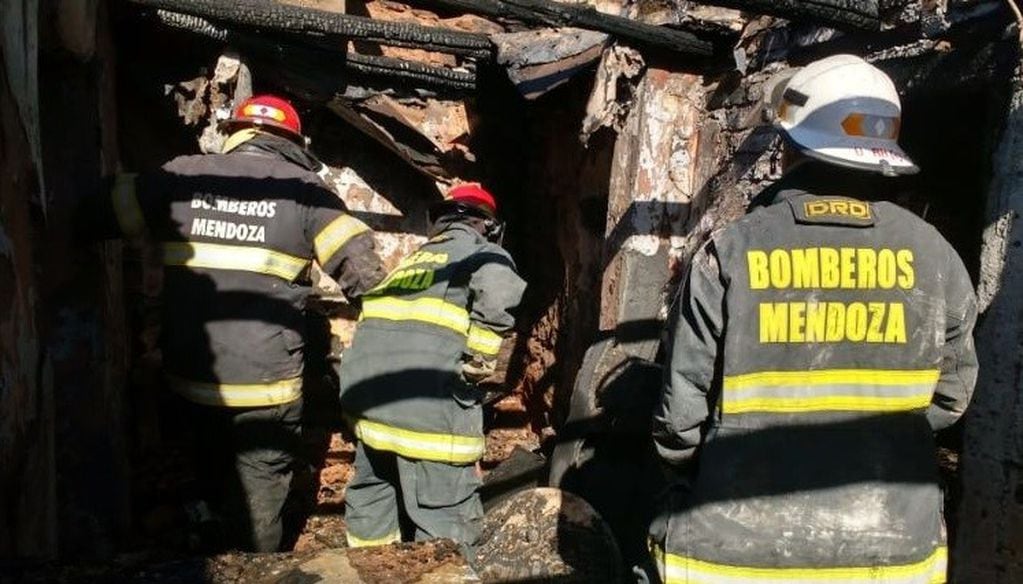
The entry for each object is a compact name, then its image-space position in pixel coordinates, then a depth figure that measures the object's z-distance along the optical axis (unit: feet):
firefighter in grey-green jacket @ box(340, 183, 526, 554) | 11.77
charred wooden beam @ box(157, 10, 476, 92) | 12.48
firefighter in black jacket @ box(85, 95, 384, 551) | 11.50
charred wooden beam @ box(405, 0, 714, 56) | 10.77
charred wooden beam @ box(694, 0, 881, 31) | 9.66
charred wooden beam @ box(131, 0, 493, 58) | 11.55
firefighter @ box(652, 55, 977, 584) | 6.56
